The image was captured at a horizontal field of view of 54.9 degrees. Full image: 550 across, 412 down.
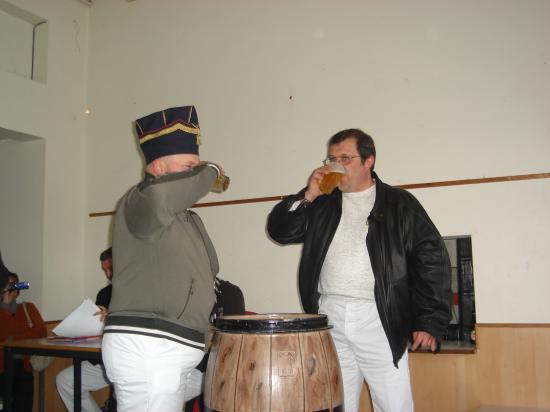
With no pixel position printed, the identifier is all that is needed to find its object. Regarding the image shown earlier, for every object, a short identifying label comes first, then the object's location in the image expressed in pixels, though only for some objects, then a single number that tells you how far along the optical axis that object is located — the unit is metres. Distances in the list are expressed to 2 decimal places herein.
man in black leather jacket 2.01
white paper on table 2.90
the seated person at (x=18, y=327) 3.54
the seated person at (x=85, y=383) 3.25
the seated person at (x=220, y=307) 2.65
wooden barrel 1.34
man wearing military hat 1.37
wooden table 2.63
